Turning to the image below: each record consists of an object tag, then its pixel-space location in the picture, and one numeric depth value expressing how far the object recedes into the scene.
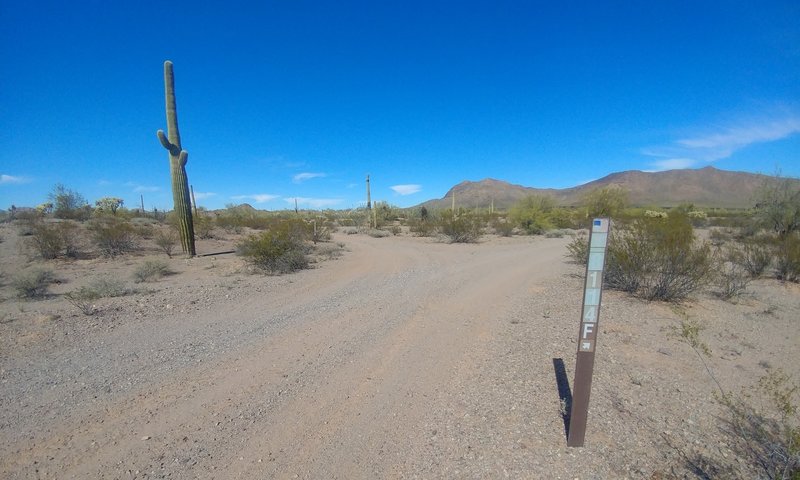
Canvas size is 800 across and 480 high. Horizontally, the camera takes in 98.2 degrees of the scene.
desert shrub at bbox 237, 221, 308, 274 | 11.27
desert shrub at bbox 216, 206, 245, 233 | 26.78
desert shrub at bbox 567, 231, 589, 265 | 11.49
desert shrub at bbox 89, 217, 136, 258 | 14.47
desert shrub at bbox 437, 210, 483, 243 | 20.62
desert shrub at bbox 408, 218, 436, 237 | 24.14
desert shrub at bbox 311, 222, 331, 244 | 19.40
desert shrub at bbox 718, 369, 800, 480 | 2.49
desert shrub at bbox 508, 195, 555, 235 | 26.98
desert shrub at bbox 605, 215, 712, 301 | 7.23
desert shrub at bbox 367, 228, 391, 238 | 24.97
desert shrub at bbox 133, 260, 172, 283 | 10.09
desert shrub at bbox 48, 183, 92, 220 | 27.30
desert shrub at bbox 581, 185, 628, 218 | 28.72
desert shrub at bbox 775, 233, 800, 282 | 9.23
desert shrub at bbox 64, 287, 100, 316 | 6.58
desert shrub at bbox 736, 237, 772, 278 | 9.90
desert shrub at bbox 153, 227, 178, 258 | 14.67
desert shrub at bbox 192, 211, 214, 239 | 21.31
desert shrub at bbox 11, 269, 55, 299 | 8.03
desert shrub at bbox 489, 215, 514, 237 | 24.92
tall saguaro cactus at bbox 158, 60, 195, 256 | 14.03
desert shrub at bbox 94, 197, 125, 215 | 42.88
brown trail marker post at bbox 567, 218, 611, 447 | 2.58
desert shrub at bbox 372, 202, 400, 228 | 35.99
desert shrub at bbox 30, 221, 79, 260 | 13.19
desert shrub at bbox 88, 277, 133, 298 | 7.85
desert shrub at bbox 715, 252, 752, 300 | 7.66
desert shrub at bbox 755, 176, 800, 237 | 18.17
